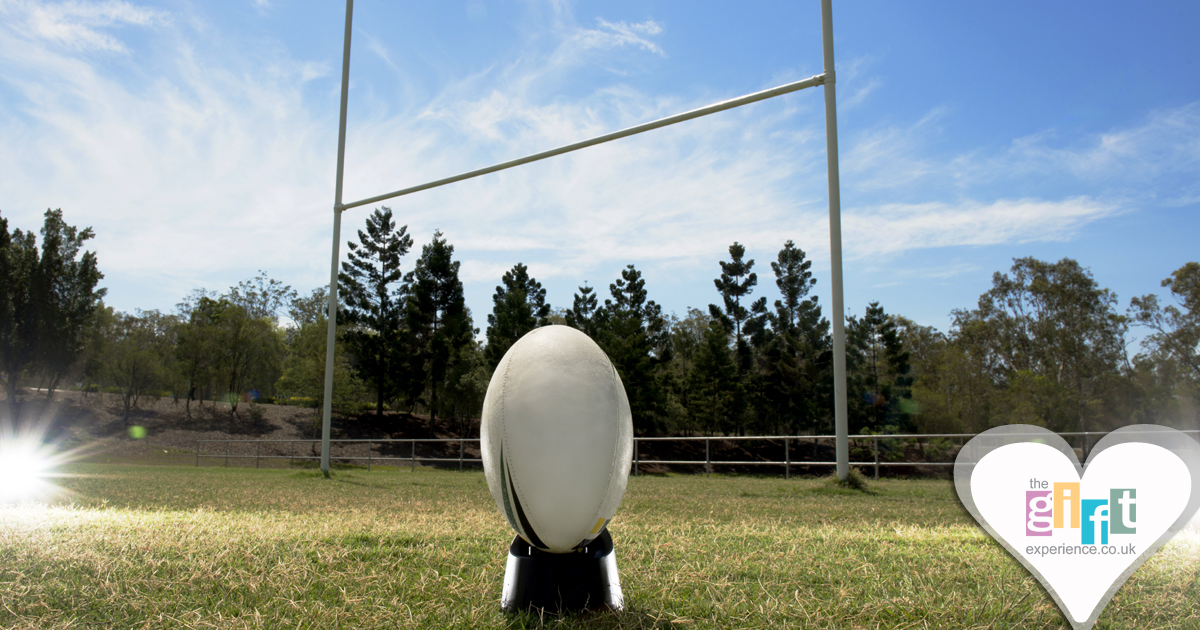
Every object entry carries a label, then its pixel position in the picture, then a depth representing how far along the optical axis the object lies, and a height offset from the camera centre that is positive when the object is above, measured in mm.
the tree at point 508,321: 32125 +2796
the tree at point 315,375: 34469 +0
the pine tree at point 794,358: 35188 +1353
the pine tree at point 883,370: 36719 +833
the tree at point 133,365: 35156 +335
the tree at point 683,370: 34969 +675
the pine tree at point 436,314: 35469 +3407
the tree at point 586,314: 35544 +3519
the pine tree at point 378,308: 36562 +3803
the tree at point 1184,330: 35594 +3297
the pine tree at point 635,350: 31250 +1420
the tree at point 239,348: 38031 +1511
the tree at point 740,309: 36250 +4019
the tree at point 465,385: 34656 -437
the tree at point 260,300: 56594 +6439
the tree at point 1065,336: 37062 +3057
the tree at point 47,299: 32250 +3542
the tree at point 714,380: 33688 +71
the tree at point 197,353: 37719 +1115
